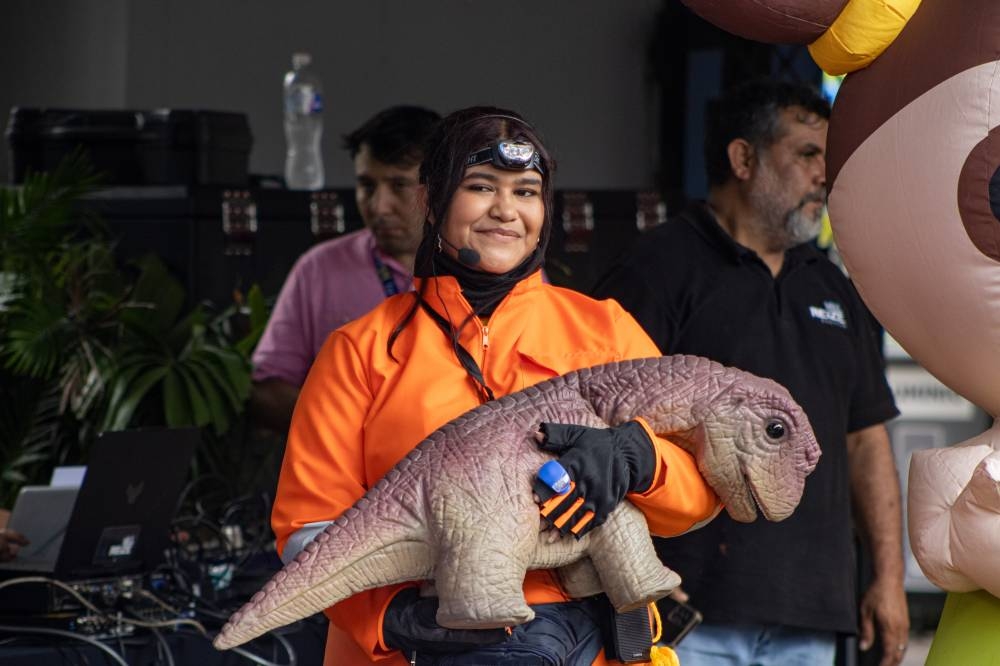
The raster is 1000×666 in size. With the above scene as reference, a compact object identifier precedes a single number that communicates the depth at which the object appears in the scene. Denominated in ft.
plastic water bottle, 39.11
